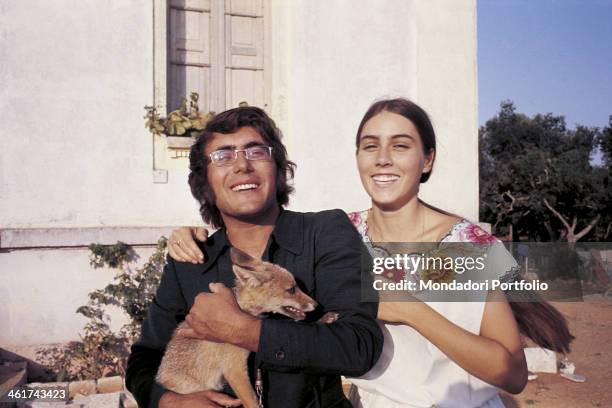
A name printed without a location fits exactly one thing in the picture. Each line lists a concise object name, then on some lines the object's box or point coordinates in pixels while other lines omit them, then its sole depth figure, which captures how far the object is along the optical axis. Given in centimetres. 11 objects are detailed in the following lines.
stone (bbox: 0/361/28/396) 498
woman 225
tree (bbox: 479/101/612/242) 2273
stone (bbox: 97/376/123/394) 513
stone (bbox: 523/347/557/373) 617
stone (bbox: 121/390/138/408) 470
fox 212
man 187
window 614
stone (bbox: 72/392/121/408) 438
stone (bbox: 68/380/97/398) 503
